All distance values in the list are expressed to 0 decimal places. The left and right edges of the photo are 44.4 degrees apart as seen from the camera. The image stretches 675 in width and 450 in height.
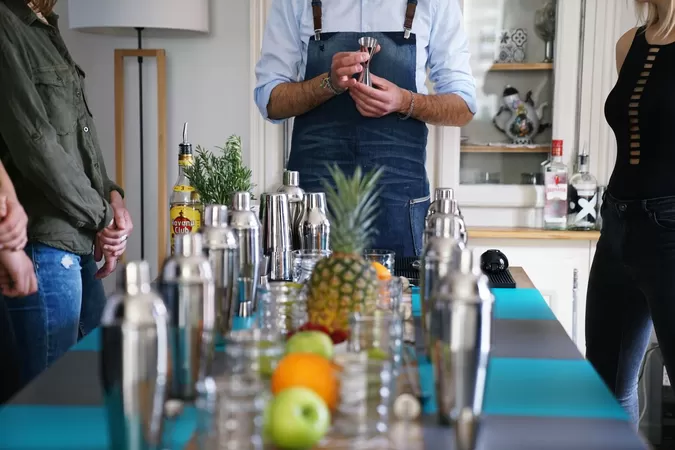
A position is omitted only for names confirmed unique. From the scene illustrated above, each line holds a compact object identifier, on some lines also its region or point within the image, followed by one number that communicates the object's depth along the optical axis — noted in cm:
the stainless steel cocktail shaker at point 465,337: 84
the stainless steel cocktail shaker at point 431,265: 114
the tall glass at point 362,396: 83
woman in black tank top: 183
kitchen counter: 290
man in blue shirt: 240
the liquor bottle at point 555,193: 299
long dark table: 83
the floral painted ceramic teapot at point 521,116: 309
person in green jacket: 175
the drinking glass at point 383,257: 156
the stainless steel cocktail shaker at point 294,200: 183
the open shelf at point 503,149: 310
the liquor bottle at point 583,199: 296
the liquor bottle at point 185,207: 180
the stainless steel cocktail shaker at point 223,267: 118
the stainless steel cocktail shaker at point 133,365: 73
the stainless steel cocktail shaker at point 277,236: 168
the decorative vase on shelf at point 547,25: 302
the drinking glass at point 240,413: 77
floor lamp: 281
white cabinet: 297
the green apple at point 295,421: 76
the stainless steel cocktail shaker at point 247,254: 139
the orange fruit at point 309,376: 83
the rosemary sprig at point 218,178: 179
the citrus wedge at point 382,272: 134
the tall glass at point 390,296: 121
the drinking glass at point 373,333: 98
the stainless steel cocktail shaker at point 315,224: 174
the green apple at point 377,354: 92
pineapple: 110
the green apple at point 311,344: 93
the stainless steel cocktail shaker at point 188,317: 92
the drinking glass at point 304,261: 155
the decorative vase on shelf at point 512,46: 306
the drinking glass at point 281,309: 117
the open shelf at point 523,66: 304
